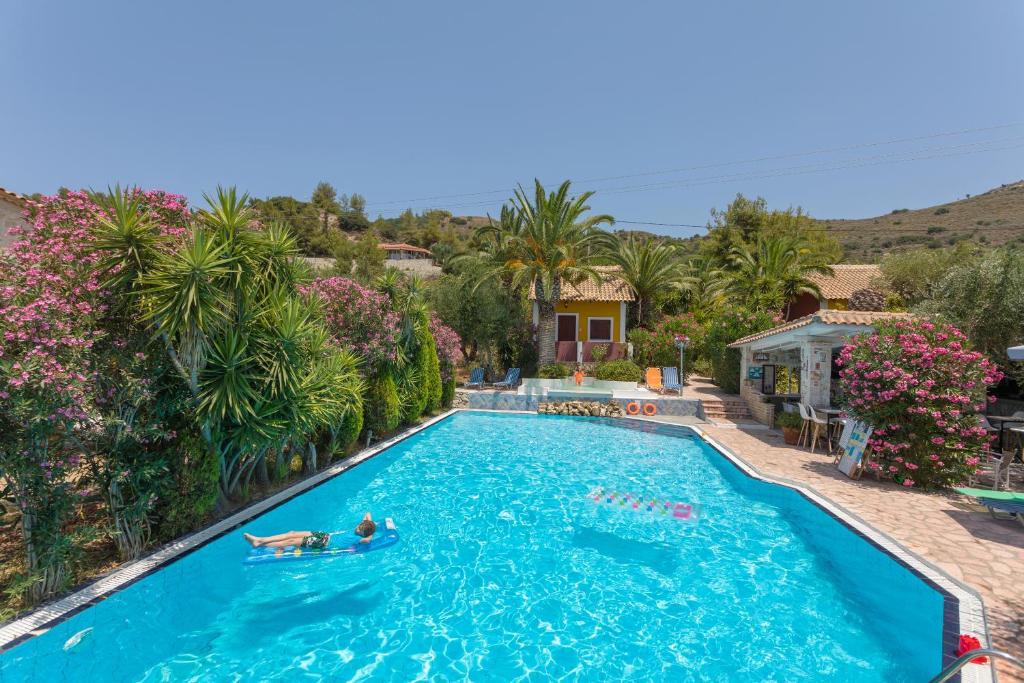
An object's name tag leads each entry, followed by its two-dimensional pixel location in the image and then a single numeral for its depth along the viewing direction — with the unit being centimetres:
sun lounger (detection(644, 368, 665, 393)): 2169
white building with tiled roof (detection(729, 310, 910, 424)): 1266
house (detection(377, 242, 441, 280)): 5972
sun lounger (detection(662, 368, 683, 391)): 2088
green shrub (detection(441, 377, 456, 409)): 1905
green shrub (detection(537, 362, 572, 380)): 2344
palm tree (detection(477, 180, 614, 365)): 2169
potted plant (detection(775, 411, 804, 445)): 1343
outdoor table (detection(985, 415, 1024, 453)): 1075
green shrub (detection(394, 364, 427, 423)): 1482
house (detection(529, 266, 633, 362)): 2753
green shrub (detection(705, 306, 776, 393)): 2030
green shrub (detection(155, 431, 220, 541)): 684
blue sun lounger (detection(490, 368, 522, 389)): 2302
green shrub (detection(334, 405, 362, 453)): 1134
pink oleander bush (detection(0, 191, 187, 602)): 494
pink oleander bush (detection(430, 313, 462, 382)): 1753
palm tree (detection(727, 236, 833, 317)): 2805
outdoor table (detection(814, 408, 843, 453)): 1262
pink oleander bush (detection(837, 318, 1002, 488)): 901
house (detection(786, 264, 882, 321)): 2998
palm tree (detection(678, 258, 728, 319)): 2917
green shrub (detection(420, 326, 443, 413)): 1584
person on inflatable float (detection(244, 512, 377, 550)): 717
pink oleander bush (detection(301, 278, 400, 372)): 1155
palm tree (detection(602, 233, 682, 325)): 2759
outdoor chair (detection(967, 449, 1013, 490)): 843
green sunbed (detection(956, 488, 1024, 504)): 732
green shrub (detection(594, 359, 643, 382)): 2314
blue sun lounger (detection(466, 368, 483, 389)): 2366
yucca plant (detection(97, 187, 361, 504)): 626
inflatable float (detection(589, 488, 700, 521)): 912
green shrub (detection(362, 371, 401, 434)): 1295
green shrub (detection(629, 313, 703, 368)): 2456
